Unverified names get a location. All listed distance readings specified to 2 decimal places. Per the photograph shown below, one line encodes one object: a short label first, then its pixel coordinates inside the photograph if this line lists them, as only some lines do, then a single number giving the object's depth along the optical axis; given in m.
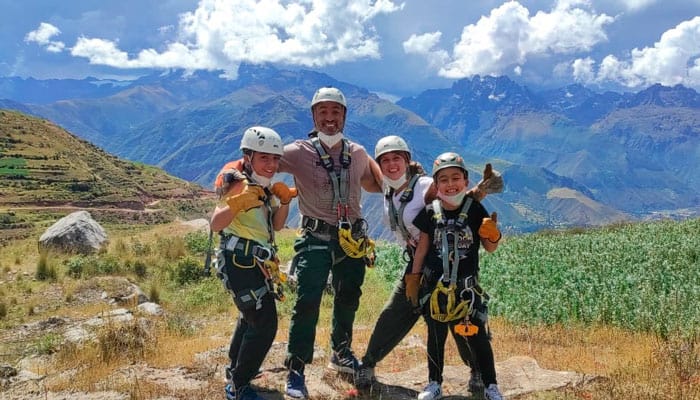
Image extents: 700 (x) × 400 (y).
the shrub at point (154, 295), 13.20
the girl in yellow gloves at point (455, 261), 5.10
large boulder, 19.72
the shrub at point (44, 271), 14.84
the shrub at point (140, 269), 16.30
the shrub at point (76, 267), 15.44
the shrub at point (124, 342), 7.42
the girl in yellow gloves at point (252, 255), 5.07
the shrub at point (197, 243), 20.91
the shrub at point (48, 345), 8.19
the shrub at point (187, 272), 15.64
